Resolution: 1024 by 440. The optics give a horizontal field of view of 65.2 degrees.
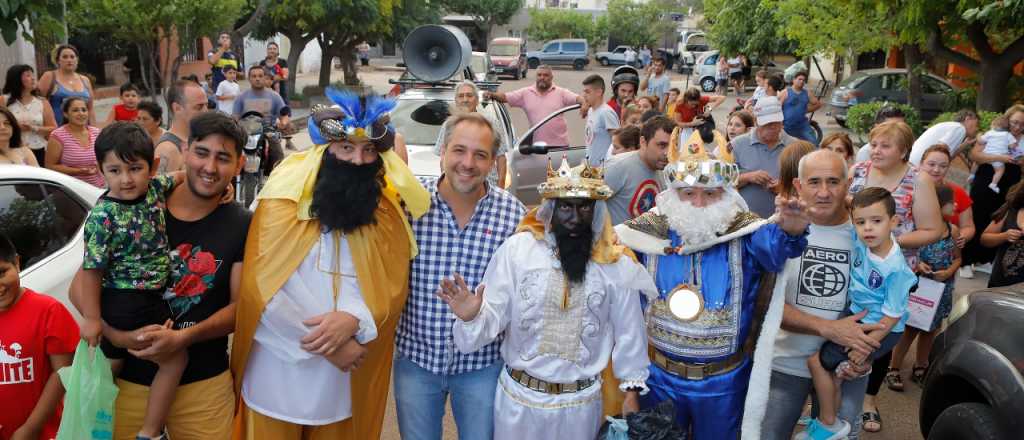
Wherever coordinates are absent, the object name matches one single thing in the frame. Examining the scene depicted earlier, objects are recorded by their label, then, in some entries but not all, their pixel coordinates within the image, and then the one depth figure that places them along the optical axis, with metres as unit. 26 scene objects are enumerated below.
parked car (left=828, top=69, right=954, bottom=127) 21.09
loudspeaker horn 8.94
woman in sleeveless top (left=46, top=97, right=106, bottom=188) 6.46
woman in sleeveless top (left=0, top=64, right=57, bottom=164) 7.62
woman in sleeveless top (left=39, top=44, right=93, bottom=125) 8.59
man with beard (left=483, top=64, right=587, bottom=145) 9.34
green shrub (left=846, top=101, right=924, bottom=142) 16.50
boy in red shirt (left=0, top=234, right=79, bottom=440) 3.19
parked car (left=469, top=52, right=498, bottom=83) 24.02
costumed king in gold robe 3.15
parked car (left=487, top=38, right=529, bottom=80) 38.53
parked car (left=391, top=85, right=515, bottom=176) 8.72
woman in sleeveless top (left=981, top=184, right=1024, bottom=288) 5.57
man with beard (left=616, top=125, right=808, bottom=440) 3.52
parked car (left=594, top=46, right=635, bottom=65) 52.34
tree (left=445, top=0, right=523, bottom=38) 57.69
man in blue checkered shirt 3.45
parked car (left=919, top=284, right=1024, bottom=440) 3.46
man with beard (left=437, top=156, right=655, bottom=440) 3.22
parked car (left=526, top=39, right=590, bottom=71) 48.97
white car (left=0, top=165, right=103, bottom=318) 4.04
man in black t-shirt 3.21
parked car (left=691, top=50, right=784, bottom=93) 34.56
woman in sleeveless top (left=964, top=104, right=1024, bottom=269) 7.63
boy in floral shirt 3.05
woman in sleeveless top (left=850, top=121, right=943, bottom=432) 4.78
